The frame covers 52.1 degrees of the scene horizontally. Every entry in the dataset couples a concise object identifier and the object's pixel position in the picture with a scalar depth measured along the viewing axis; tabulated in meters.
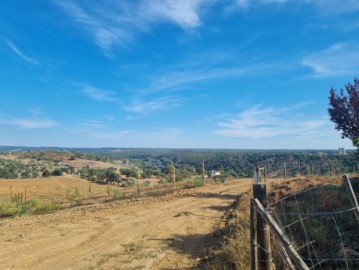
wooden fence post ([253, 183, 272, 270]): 4.96
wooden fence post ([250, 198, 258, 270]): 5.14
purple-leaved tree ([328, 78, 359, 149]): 18.66
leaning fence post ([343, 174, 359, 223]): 5.42
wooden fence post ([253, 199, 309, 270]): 4.12
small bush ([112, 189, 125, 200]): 21.86
